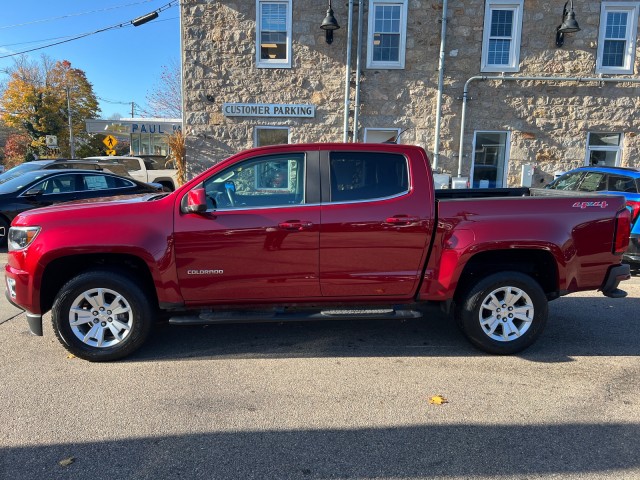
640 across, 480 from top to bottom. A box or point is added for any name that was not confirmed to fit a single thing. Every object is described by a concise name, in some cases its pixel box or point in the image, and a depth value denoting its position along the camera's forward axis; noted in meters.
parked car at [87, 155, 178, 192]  15.02
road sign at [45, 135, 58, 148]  32.31
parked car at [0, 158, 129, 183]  10.34
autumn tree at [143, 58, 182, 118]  33.71
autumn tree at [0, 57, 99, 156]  40.78
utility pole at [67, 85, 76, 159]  37.70
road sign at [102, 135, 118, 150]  23.67
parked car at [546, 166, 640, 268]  6.65
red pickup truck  3.83
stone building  12.46
